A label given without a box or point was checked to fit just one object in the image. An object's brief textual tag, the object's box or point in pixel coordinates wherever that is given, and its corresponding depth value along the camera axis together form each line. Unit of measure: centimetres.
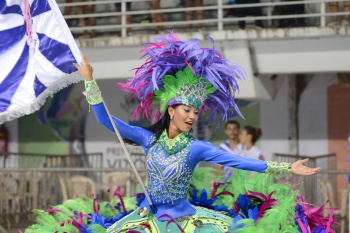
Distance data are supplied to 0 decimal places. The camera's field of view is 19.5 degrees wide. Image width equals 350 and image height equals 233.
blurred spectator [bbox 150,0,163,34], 1504
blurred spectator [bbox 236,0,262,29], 1475
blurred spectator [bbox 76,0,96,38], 1573
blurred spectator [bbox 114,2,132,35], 1579
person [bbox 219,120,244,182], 1229
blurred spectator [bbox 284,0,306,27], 1482
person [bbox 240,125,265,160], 1243
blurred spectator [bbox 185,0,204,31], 1494
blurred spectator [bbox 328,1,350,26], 1396
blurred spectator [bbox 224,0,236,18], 1546
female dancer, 691
